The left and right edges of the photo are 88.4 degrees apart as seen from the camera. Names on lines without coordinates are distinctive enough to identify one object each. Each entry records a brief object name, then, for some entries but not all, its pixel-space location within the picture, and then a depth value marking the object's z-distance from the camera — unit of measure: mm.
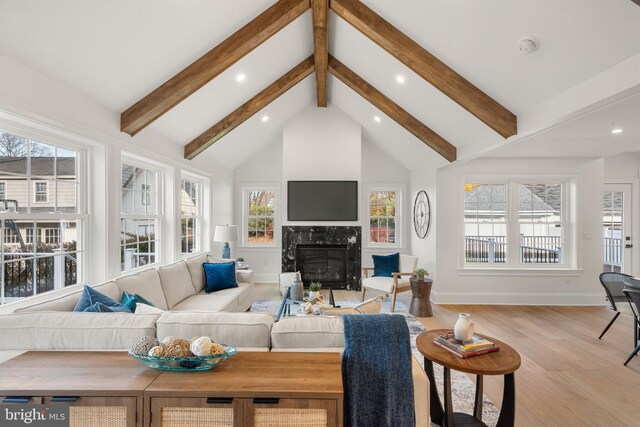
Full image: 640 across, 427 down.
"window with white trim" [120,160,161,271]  3873
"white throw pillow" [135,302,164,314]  2191
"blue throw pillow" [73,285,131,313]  2285
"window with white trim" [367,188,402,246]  6941
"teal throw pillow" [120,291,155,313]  2456
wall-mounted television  6258
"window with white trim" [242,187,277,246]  7074
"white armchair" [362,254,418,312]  4934
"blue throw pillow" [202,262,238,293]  4375
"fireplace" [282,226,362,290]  6270
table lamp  5535
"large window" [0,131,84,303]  2434
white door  5859
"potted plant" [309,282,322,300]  3724
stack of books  1908
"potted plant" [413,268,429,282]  4725
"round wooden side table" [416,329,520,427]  1788
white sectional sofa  1757
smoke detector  2489
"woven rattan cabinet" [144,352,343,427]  1325
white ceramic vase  2006
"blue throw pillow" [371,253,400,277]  5559
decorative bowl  1464
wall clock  5781
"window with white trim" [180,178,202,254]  5378
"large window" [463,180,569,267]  5434
